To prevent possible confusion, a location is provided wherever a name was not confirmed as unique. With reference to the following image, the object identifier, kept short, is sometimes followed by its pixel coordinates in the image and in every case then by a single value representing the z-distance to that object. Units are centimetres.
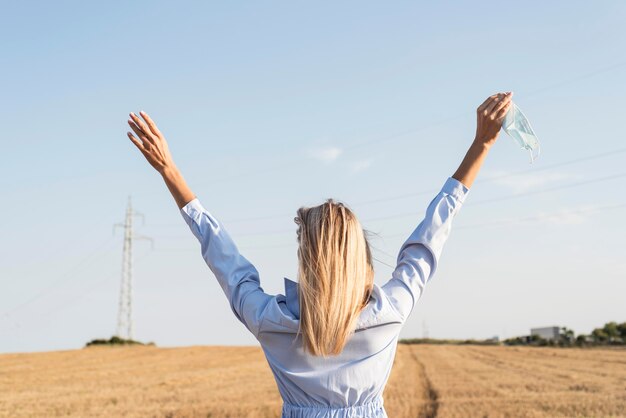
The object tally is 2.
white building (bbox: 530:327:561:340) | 8094
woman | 232
